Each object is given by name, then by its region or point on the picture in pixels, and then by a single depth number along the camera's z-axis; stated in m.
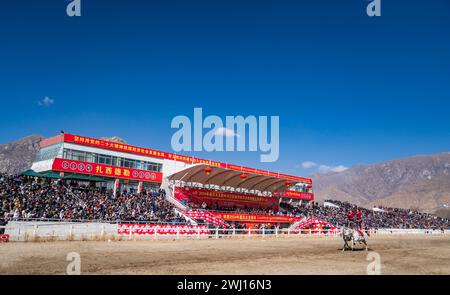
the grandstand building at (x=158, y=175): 43.80
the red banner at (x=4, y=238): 22.94
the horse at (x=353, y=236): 20.98
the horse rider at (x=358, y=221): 20.94
